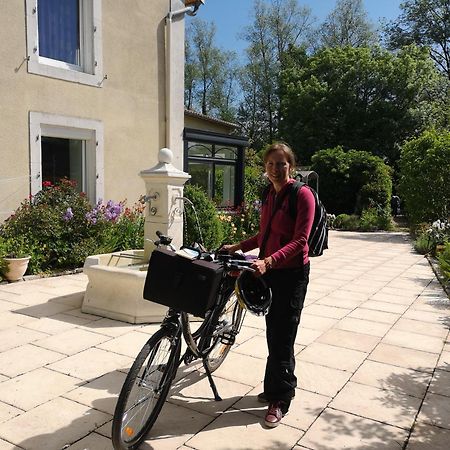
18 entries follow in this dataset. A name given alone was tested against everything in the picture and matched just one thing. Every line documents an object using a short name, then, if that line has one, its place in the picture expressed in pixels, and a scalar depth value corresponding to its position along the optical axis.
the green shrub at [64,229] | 7.12
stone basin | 4.75
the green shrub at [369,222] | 15.98
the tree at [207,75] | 34.81
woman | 2.87
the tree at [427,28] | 28.64
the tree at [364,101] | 22.84
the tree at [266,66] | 33.00
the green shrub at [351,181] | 17.16
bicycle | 2.42
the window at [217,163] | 11.48
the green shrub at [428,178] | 12.48
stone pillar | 5.30
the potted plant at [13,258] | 6.47
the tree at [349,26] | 31.55
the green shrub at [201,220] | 8.43
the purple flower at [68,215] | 7.47
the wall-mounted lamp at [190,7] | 9.84
